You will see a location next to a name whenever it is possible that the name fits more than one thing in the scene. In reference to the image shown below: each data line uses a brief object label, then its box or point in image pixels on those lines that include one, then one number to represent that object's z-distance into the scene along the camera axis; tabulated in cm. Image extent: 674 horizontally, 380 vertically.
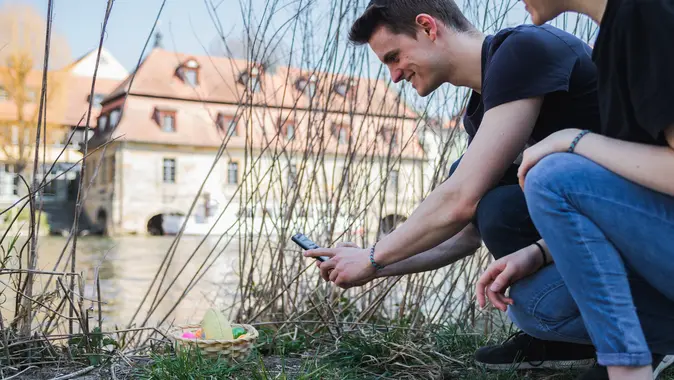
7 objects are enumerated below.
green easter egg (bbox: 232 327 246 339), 209
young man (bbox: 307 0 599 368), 132
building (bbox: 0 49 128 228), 2240
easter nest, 186
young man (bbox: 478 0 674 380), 101
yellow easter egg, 198
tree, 1931
